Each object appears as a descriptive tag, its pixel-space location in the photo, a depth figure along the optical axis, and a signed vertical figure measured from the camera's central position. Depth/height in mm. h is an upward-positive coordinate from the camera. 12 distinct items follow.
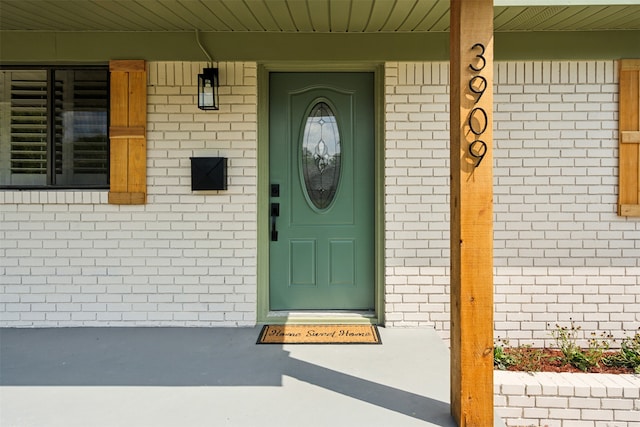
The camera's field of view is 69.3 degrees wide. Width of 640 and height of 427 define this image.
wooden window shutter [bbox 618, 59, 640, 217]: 3676 +686
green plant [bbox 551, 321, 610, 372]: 3385 -1049
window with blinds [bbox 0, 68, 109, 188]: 3785 +672
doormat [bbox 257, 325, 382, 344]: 3412 -944
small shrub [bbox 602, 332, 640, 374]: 3404 -1082
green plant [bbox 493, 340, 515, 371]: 3395 -1091
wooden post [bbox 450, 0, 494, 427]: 2176 +29
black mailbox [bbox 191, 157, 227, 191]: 3654 +295
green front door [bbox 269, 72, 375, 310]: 3877 +135
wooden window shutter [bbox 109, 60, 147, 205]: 3684 +657
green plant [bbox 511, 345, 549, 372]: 3348 -1104
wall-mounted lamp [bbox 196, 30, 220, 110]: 3594 +947
